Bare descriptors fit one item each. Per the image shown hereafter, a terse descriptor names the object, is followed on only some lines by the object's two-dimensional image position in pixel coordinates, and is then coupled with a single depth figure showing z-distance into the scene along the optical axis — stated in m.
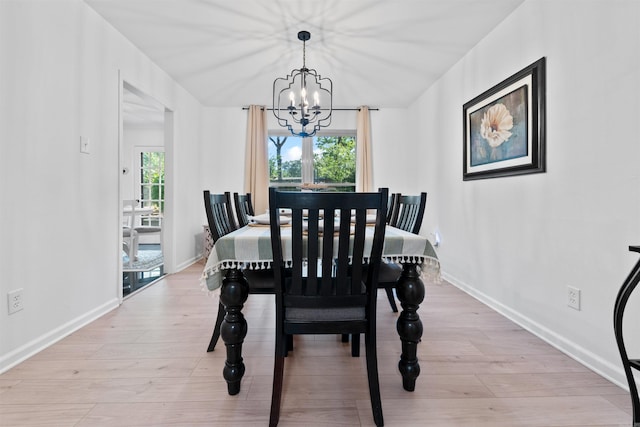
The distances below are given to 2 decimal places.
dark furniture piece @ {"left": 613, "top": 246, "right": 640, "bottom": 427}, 0.96
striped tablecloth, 1.32
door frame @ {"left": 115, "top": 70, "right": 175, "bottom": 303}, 3.55
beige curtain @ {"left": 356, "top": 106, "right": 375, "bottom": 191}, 4.62
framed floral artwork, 2.00
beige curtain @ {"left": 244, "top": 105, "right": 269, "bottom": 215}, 4.54
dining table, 1.32
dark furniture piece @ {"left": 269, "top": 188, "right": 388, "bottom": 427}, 1.12
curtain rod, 4.63
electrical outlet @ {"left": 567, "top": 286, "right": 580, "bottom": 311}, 1.71
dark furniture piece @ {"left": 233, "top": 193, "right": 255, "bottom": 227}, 2.25
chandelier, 2.74
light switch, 2.12
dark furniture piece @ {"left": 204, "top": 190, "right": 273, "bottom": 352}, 1.48
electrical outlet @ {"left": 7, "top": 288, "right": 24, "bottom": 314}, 1.62
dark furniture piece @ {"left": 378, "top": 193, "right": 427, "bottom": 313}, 1.56
